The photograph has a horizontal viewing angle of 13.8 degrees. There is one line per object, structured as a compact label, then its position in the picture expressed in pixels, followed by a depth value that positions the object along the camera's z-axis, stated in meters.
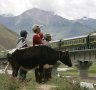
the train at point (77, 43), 47.48
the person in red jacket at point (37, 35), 12.24
